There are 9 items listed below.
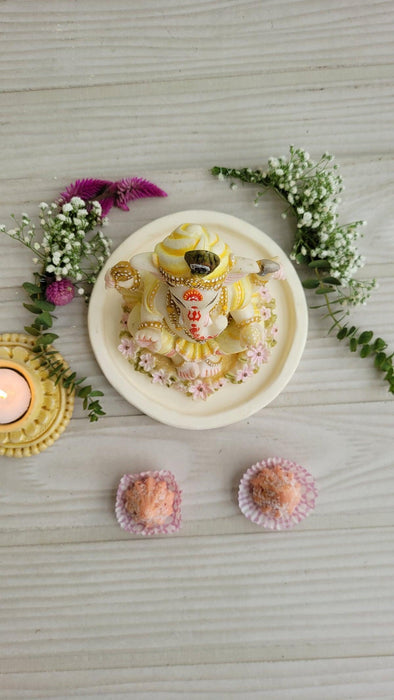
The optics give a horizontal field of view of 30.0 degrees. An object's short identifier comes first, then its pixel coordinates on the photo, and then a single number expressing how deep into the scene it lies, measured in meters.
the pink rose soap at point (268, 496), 0.50
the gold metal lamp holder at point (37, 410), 0.51
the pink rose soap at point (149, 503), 0.49
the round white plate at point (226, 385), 0.51
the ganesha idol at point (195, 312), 0.40
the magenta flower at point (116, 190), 0.52
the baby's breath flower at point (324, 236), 0.50
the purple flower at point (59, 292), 0.51
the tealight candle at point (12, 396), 0.48
